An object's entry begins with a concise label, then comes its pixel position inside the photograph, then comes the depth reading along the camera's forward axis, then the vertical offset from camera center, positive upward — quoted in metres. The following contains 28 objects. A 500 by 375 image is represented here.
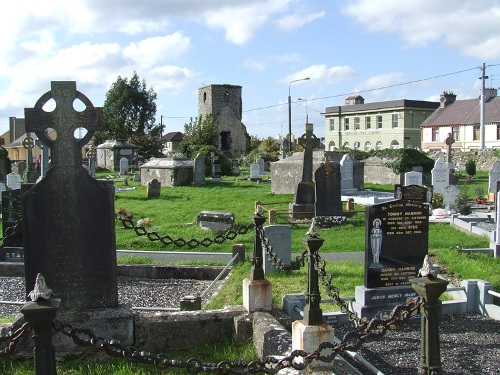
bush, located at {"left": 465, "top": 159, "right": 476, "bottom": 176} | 33.66 +0.36
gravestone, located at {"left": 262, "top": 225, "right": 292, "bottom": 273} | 9.36 -1.12
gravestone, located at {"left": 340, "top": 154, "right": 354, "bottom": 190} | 23.19 +0.08
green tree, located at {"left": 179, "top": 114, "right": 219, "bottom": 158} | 46.58 +3.89
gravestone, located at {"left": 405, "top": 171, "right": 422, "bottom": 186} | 20.86 -0.11
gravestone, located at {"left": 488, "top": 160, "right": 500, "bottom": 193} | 22.14 -0.02
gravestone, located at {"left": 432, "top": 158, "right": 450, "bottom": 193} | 20.73 -0.12
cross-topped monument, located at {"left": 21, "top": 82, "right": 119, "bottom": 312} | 5.38 -0.39
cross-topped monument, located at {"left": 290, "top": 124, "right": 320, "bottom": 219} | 16.45 -0.31
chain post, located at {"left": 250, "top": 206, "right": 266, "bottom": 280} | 6.33 -0.93
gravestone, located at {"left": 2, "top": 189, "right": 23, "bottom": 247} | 11.88 -0.68
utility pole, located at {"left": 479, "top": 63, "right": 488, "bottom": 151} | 38.19 +5.56
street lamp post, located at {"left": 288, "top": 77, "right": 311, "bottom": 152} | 46.14 +5.28
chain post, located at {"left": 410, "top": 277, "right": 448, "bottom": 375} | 3.88 -1.10
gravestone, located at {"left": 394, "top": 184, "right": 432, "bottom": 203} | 12.93 -0.44
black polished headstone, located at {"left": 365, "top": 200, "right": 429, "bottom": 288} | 7.48 -0.96
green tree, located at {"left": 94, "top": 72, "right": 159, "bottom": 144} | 63.88 +8.37
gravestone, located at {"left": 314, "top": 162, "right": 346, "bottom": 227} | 14.78 -0.59
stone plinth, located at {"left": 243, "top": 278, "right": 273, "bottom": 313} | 6.09 -1.37
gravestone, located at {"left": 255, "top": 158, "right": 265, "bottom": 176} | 38.31 +0.69
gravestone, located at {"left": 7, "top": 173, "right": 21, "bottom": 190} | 21.04 -0.14
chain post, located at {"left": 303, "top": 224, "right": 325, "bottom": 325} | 4.79 -1.04
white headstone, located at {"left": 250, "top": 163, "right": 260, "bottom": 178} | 31.27 +0.29
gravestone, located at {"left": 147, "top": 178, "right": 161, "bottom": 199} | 22.38 -0.53
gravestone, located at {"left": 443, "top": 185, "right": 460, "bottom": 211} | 17.47 -0.72
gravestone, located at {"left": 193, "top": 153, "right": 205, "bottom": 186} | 27.86 +0.31
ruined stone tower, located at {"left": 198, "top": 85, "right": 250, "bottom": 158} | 56.81 +6.34
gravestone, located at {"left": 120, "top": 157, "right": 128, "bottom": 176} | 37.34 +0.74
